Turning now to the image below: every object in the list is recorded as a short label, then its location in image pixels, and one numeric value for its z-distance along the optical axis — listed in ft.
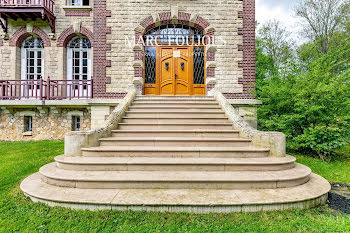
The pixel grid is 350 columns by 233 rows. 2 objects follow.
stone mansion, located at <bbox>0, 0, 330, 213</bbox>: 10.68
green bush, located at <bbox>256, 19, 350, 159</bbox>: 18.26
